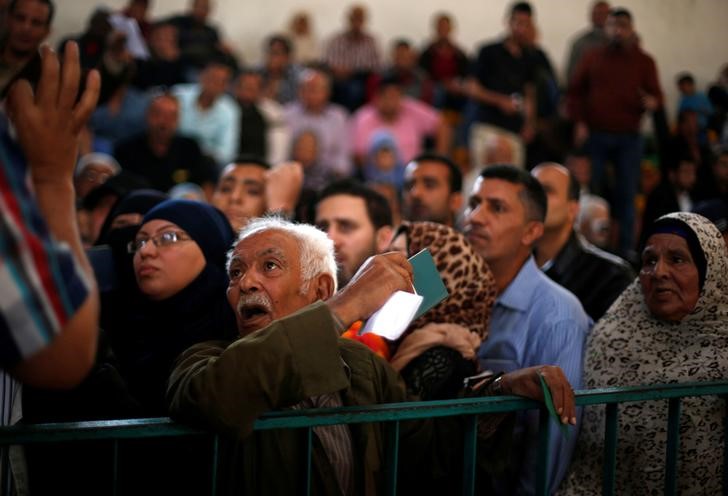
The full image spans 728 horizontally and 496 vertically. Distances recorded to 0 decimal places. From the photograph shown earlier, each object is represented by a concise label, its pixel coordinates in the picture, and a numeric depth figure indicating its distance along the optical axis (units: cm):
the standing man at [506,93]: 2037
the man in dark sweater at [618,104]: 1608
